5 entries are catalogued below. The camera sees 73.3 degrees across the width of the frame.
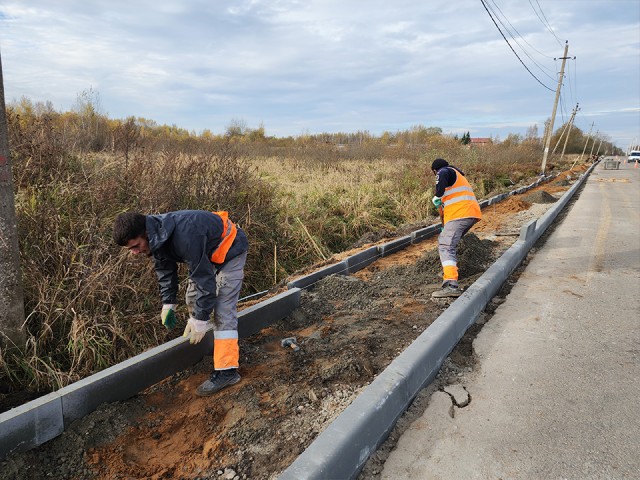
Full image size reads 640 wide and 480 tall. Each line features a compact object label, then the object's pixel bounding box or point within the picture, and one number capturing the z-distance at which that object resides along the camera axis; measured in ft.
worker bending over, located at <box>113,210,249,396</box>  9.89
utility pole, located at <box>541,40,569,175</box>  88.96
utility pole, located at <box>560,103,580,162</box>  199.82
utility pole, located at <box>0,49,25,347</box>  9.87
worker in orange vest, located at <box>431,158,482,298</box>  17.69
